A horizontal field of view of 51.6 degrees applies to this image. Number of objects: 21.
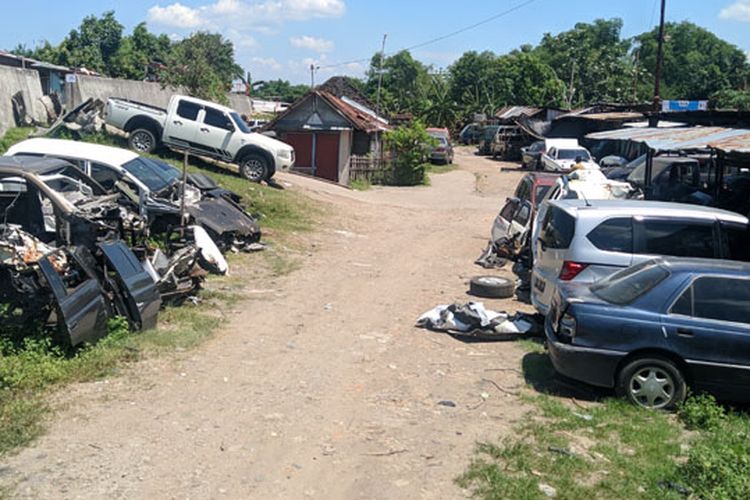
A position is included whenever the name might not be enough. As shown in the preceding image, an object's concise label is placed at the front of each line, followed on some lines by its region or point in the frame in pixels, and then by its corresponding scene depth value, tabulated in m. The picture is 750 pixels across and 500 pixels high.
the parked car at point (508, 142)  48.81
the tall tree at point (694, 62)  63.20
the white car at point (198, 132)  21.11
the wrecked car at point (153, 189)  12.97
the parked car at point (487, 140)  52.19
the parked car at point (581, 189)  13.37
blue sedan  7.31
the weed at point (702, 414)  6.95
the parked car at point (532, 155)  40.40
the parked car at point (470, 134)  61.84
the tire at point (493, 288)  12.39
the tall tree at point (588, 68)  64.75
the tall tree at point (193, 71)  28.81
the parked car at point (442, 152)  42.48
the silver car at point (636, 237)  9.26
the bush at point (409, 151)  32.78
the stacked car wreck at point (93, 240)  8.08
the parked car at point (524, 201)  14.53
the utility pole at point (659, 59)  29.92
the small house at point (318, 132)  31.14
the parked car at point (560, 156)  34.19
